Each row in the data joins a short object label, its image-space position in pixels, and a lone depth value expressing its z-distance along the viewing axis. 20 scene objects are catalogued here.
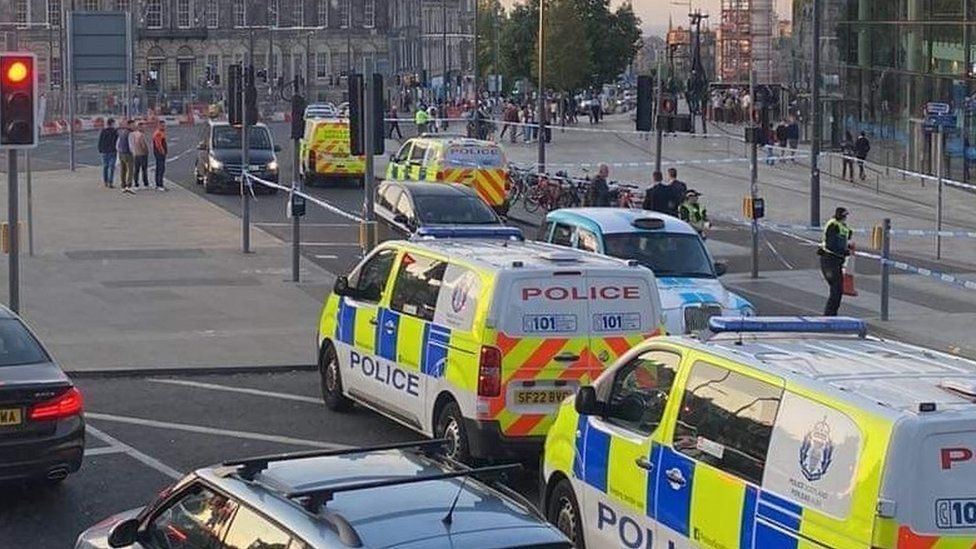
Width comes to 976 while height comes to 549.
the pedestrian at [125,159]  42.75
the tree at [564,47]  79.94
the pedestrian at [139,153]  42.56
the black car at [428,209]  27.33
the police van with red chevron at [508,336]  13.18
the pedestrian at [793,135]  59.38
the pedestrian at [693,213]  27.91
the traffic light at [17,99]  17.61
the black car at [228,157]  43.06
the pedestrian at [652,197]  28.97
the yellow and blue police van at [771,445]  7.62
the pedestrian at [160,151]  42.86
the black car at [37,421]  11.84
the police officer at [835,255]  23.47
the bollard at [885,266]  23.56
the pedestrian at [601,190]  33.59
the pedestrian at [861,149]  49.75
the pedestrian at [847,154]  48.63
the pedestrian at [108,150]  42.89
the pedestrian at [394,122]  63.56
